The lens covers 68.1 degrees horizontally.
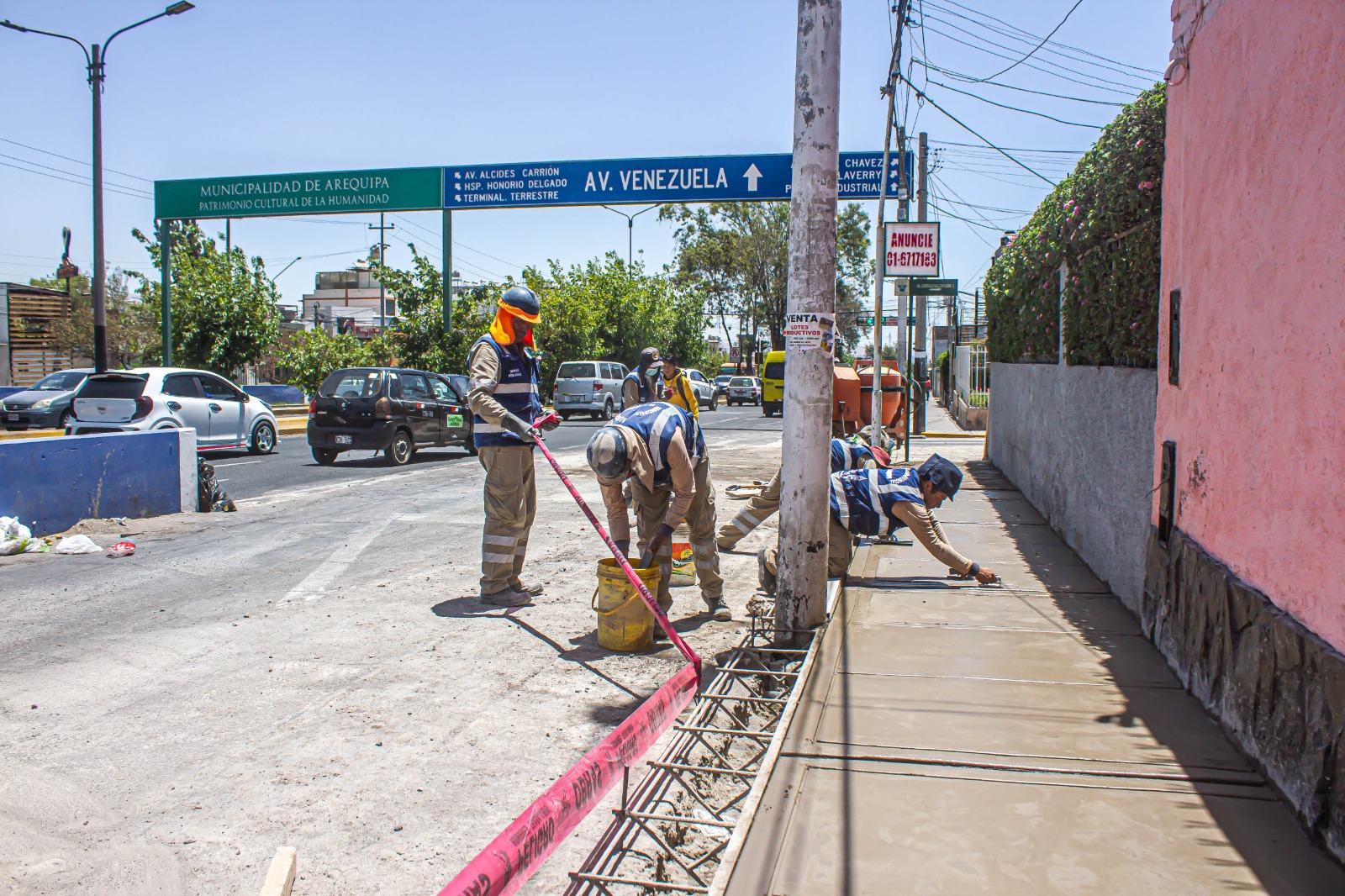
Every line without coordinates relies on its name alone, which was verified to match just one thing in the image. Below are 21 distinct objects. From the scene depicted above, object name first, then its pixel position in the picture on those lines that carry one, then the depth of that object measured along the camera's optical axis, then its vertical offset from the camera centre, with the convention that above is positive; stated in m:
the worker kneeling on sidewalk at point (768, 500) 6.73 -0.74
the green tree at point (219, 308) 25.02 +1.94
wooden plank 2.69 -1.35
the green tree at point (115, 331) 42.28 +2.51
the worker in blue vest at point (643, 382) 10.24 +0.09
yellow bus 30.15 +0.34
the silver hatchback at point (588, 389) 29.78 +0.03
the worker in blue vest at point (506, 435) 6.26 -0.29
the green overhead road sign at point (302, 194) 21.95 +4.33
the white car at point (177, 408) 14.06 -0.35
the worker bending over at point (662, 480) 5.36 -0.50
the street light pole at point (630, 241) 42.56 +6.48
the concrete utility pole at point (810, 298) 5.18 +0.50
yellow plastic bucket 5.33 -1.20
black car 15.05 -0.42
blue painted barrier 8.31 -0.85
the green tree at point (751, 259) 54.91 +7.56
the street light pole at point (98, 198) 18.09 +3.47
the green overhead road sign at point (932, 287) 15.70 +1.75
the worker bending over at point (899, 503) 6.06 -0.67
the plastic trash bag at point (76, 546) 7.84 -1.29
